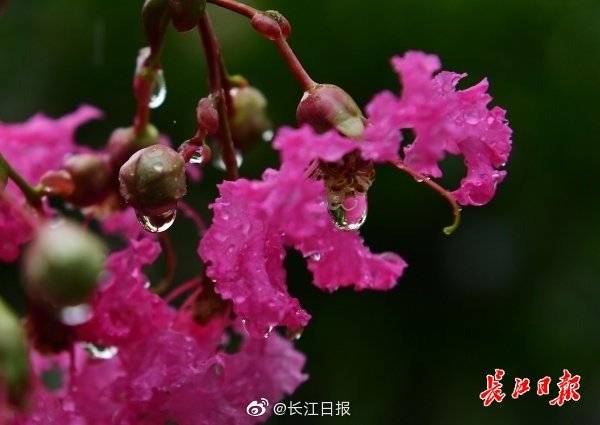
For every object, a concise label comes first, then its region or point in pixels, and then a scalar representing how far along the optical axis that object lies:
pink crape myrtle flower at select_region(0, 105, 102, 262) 0.23
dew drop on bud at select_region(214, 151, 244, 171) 0.19
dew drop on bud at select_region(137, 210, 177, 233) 0.18
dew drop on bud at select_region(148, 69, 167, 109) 0.20
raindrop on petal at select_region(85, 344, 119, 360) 0.20
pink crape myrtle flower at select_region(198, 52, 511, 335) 0.17
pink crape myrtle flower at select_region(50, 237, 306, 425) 0.19
